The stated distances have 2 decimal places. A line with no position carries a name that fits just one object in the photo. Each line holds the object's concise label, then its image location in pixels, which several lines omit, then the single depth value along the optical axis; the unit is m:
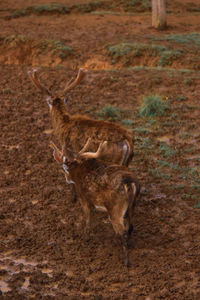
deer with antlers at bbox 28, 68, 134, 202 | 13.05
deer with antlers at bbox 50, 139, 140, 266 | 10.88
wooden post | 30.61
